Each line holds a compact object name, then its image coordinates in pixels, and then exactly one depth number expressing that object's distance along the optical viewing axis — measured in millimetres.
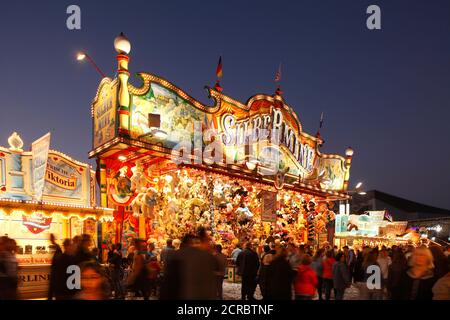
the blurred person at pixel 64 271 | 6598
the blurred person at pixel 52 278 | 7136
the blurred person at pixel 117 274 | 10734
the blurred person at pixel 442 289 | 6594
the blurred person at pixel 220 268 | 9969
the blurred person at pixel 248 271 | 10336
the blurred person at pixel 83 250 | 6992
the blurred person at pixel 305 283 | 7230
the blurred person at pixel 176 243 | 13170
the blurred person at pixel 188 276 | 5078
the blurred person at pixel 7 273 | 6719
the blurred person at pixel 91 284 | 5930
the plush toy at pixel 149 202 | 14680
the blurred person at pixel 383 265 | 9267
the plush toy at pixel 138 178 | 14859
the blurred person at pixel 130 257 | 10891
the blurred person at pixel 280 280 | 6819
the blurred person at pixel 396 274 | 8453
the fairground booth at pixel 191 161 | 14094
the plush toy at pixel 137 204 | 14688
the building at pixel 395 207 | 55469
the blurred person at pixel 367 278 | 8992
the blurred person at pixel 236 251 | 13316
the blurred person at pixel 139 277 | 8266
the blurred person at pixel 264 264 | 10125
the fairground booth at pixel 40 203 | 11691
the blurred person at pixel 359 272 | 9922
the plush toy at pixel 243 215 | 18531
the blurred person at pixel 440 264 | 7752
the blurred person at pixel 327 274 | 10852
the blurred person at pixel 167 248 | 10359
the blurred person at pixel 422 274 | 7789
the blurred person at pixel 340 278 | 9953
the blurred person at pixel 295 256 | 9898
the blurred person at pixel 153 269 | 9625
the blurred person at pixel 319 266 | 11016
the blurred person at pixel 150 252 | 10469
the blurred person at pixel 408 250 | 11572
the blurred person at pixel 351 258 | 13502
